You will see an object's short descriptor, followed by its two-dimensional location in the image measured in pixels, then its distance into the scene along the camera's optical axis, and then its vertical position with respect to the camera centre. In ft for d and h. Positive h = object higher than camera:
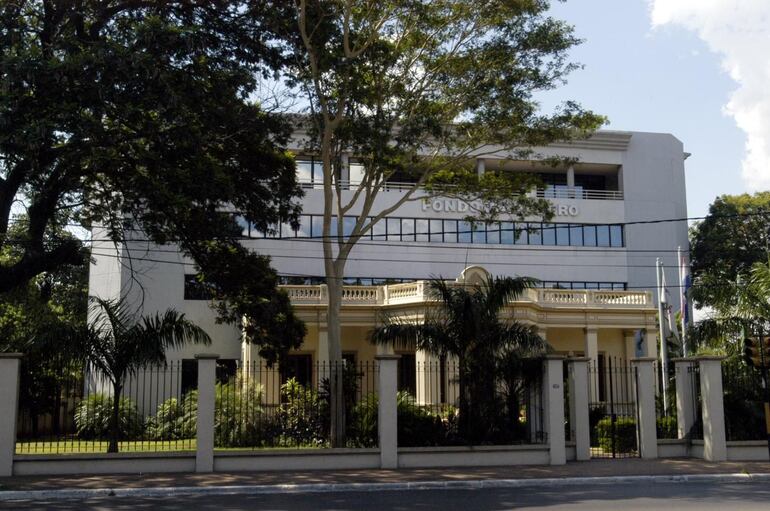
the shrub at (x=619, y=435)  70.13 -5.01
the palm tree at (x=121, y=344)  59.21 +2.80
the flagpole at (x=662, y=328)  83.06 +6.06
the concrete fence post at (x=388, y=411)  57.93 -2.21
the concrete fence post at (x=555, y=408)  60.95 -2.26
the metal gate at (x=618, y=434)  66.59 -4.92
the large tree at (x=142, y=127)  54.85 +18.27
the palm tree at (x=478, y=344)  62.95 +2.59
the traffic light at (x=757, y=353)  58.14 +1.51
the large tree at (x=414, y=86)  68.64 +25.37
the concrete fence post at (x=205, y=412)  55.77 -2.04
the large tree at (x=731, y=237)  162.61 +27.60
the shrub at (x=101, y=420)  67.41 -3.16
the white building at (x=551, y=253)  113.70 +20.47
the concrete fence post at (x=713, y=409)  62.59 -2.58
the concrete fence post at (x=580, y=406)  62.95 -2.23
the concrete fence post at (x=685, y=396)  66.08 -1.64
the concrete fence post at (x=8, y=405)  53.21 -1.31
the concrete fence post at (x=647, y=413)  64.69 -2.89
